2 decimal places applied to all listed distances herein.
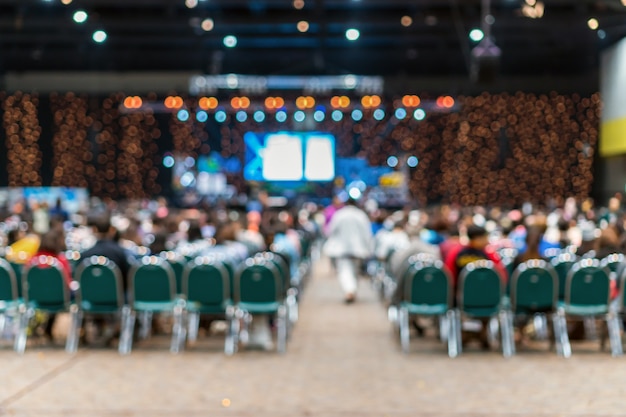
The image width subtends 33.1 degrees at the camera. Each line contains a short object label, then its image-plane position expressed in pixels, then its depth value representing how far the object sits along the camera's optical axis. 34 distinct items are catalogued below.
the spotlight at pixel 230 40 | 27.52
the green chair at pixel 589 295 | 9.08
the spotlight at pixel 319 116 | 31.47
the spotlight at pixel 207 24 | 23.56
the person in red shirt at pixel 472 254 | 9.28
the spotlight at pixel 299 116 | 31.47
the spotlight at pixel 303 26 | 23.81
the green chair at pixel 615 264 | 9.40
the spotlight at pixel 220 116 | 32.25
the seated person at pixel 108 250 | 9.45
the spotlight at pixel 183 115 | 32.75
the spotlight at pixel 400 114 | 31.63
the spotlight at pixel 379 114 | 31.64
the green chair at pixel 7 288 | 9.35
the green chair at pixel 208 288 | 9.22
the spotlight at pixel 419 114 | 31.62
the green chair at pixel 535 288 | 9.11
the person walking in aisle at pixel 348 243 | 13.70
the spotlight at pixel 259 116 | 31.95
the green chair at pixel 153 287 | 9.16
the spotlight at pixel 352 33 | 25.16
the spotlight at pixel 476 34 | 22.56
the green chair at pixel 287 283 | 9.80
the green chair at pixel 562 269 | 9.84
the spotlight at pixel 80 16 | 21.66
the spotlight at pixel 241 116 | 32.03
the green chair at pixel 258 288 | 9.21
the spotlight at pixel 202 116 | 32.38
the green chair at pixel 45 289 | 9.17
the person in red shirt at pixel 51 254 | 9.34
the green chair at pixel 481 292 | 8.97
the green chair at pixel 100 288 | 9.12
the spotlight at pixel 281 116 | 31.89
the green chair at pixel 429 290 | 9.09
